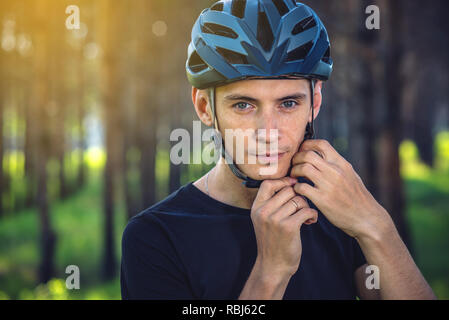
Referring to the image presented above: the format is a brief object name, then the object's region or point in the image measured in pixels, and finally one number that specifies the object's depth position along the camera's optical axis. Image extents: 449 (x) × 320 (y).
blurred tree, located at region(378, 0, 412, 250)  9.11
